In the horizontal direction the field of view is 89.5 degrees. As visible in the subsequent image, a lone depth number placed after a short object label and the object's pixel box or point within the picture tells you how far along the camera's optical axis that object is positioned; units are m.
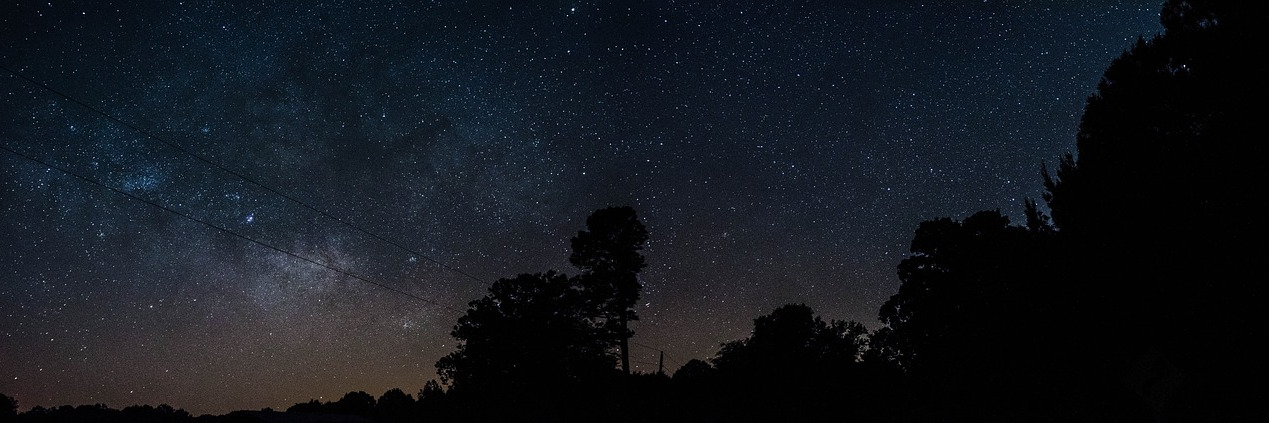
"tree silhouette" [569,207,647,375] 38.69
